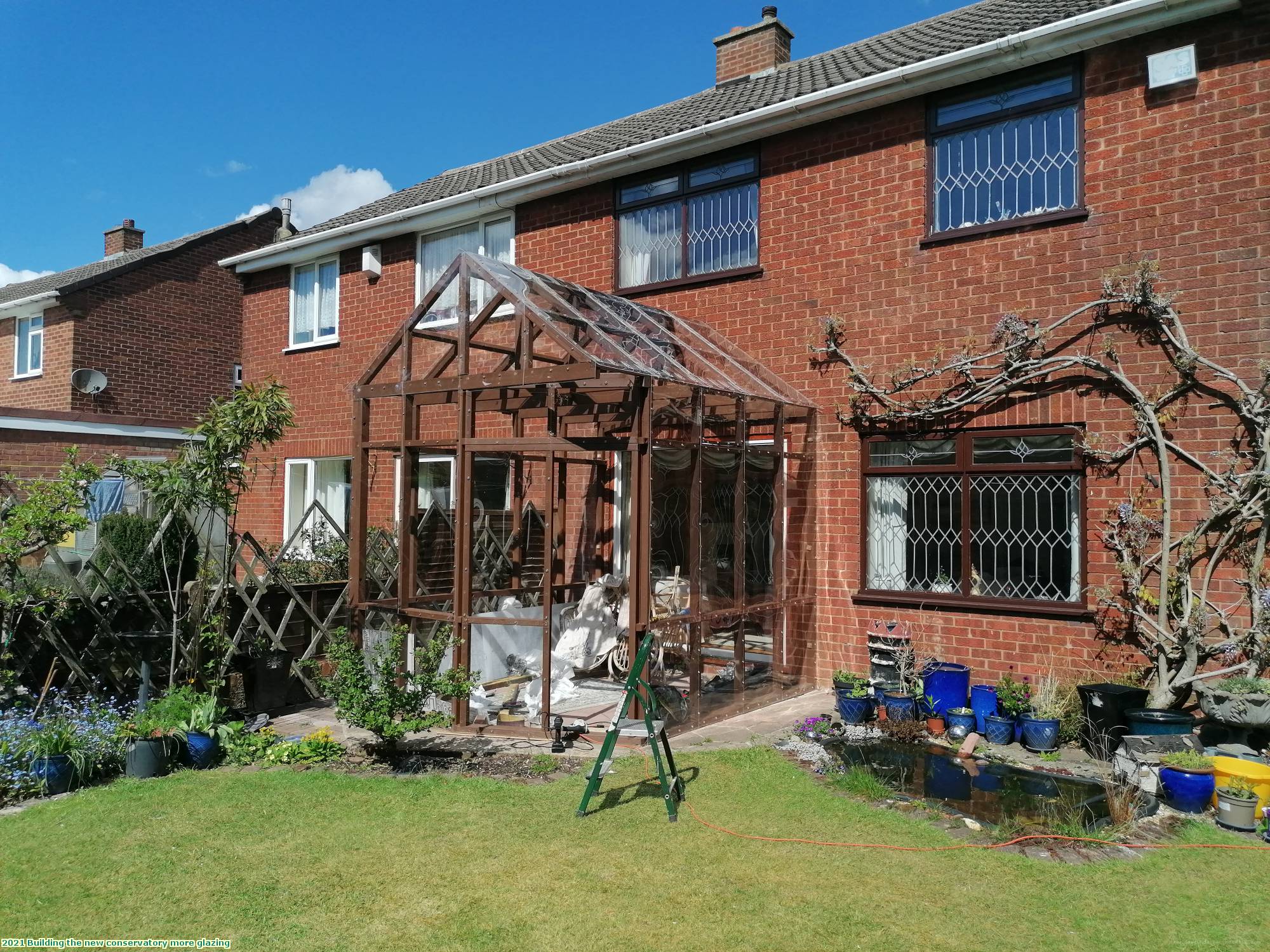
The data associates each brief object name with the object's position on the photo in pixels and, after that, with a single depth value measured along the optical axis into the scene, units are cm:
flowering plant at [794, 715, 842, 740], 793
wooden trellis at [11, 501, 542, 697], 794
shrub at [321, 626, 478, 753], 696
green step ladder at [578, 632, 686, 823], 580
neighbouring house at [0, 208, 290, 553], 1855
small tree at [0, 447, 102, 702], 718
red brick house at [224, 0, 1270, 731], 796
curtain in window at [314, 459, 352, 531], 1461
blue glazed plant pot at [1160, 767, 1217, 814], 613
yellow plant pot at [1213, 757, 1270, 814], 593
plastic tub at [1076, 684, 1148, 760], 722
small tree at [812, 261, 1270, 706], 751
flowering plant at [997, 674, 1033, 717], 774
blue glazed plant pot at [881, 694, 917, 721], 817
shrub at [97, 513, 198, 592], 946
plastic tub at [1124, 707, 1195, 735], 688
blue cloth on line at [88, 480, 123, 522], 1354
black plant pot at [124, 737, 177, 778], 684
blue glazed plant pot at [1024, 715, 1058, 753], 739
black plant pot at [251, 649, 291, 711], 863
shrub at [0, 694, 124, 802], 643
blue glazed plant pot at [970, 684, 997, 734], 795
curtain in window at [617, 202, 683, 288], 1132
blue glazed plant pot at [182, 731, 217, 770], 717
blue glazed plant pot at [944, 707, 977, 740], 795
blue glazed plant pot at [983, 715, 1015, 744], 770
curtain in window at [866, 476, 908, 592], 943
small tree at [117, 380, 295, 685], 771
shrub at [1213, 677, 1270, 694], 682
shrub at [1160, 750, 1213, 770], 620
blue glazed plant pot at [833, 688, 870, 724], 822
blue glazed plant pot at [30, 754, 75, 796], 650
